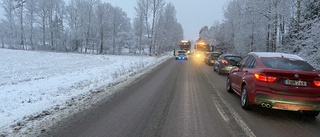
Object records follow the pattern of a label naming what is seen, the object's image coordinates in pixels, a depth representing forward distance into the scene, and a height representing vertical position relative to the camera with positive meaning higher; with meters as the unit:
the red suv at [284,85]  6.23 -0.79
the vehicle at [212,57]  28.81 -0.43
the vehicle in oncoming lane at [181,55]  42.88 -0.30
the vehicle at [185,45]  64.38 +2.05
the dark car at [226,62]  17.86 -0.61
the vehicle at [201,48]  53.56 +1.09
